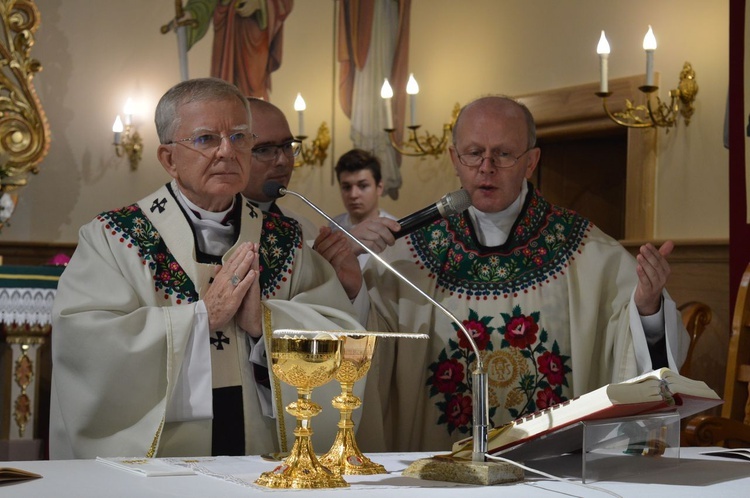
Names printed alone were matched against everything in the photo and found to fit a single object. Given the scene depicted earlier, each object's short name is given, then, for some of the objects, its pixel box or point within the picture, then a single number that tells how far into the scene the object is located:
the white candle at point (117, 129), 8.34
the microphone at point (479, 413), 2.16
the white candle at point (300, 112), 7.97
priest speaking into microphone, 3.55
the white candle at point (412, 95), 7.17
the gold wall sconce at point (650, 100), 5.62
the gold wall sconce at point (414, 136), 7.31
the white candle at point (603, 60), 5.66
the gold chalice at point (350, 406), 2.23
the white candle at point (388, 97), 7.49
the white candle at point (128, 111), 8.44
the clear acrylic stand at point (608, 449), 2.16
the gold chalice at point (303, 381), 2.01
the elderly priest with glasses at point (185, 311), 2.83
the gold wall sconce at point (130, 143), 8.59
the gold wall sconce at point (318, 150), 8.66
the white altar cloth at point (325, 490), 1.96
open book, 2.14
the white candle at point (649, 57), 5.60
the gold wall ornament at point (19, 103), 7.38
